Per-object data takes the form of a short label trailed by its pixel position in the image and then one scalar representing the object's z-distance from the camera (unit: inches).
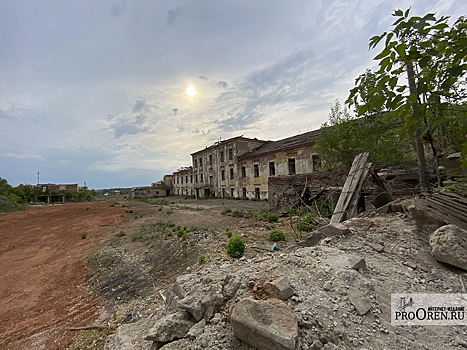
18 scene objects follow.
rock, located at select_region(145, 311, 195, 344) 92.7
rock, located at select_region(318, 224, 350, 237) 143.4
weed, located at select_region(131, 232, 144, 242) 372.5
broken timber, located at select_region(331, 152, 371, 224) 221.0
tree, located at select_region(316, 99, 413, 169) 366.0
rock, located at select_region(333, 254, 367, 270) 98.3
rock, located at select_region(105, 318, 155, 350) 109.3
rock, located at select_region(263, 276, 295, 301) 83.6
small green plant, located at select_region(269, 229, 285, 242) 269.7
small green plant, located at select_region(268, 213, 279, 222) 405.7
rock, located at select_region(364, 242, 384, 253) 121.1
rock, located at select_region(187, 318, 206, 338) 85.4
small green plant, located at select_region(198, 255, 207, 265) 220.2
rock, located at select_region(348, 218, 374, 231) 147.6
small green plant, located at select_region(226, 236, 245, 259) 224.1
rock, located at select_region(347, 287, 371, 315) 76.1
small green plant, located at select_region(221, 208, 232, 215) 580.8
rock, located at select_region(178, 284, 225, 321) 95.5
